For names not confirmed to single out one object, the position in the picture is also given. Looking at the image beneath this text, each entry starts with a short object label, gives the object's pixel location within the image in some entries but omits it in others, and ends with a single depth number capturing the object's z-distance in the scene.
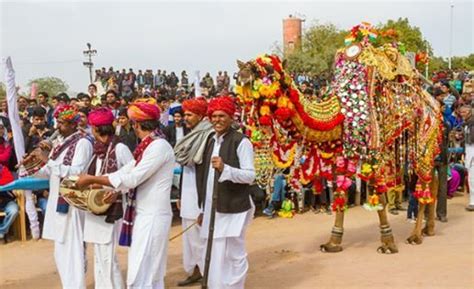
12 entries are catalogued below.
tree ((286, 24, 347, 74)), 39.97
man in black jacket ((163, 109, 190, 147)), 8.82
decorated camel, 6.14
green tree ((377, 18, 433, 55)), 42.61
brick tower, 63.36
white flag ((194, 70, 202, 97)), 11.36
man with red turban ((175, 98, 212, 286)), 6.23
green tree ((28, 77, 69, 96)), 39.44
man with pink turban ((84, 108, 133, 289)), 5.25
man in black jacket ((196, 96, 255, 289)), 5.24
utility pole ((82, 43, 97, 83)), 27.25
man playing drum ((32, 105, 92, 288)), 5.52
